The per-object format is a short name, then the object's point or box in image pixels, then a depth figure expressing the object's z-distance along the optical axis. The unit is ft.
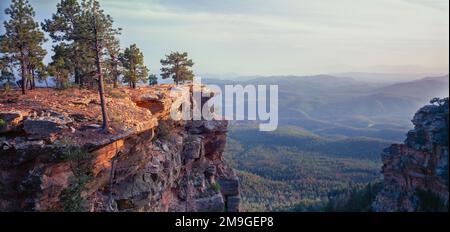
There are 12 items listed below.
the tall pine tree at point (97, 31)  55.26
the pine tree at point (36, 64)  64.64
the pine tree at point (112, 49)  57.77
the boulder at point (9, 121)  49.02
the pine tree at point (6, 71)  61.11
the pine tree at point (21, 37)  60.49
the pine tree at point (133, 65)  87.66
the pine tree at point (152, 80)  105.50
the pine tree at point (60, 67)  69.36
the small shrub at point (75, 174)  48.08
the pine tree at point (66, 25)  74.59
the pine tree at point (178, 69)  103.19
